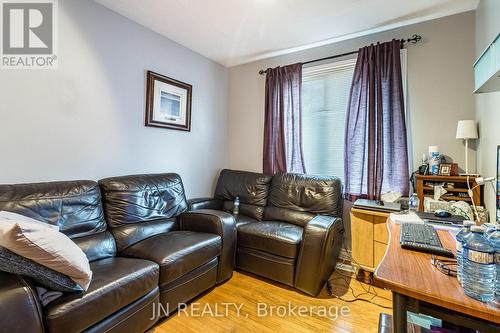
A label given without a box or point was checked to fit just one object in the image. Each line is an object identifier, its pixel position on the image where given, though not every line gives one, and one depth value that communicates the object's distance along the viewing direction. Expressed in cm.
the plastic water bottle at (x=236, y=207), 307
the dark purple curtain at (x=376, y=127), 246
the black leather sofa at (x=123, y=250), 116
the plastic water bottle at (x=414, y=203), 213
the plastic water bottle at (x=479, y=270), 77
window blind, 287
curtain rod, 242
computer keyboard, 112
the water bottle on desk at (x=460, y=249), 86
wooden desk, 74
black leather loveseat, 211
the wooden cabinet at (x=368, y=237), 222
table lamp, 205
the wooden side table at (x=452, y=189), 199
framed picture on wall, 265
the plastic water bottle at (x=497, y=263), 78
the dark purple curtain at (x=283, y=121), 310
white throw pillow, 104
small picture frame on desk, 212
